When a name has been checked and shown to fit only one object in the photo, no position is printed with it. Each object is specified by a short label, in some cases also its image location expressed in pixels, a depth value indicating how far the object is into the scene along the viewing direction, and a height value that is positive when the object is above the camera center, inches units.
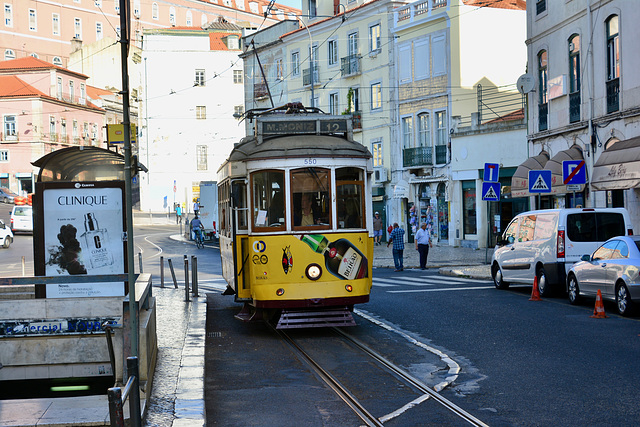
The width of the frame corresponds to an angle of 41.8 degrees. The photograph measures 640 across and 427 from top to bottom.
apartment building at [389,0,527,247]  1560.0 +204.9
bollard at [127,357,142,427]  207.0 -45.8
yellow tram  504.1 -12.1
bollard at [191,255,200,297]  727.7 -60.9
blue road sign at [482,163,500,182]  1016.2 +36.6
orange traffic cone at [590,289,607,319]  572.7 -75.3
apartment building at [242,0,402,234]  1830.7 +334.8
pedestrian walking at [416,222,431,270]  1113.1 -50.1
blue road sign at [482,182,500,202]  1042.1 +13.7
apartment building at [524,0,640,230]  960.9 +132.9
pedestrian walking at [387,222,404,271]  1096.8 -55.1
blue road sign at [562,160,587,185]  829.8 +27.9
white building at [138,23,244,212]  3075.8 +369.9
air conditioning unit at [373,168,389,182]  1828.2 +65.8
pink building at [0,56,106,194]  2974.9 +360.0
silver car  574.6 -54.5
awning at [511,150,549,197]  1205.7 +43.6
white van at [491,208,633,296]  721.6 -31.8
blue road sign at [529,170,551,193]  876.6 +21.8
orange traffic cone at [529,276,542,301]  703.1 -78.4
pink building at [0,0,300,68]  3540.8 +867.0
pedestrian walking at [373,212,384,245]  1682.3 -46.5
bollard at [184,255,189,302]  675.4 -61.5
